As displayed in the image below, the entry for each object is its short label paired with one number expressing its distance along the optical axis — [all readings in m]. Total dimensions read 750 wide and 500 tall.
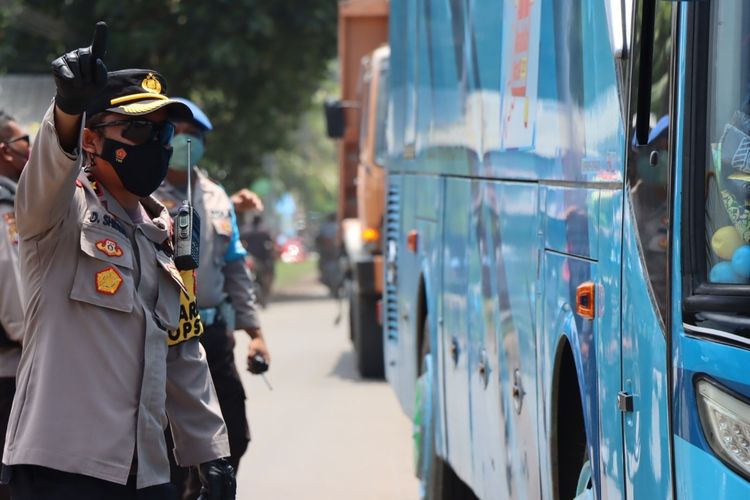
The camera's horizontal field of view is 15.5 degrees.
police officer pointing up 6.81
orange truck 24.81
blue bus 5.82
